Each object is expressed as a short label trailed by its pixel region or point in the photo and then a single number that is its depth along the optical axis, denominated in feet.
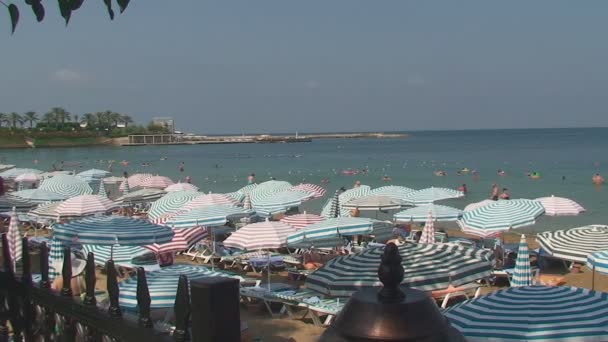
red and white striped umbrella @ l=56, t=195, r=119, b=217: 50.93
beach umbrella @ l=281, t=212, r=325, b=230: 46.66
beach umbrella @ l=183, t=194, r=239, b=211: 54.44
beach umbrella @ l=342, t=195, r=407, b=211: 56.34
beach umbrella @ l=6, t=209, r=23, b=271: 36.88
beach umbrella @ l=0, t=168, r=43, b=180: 105.60
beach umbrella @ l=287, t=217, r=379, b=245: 39.86
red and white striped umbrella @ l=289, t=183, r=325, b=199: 71.03
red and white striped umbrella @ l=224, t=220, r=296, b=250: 38.22
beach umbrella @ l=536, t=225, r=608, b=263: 33.83
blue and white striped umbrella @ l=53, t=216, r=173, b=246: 33.60
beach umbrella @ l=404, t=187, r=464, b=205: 60.70
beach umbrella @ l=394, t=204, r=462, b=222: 50.03
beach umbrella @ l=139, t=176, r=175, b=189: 93.71
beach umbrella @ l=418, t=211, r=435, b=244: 40.99
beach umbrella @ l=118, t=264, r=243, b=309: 23.63
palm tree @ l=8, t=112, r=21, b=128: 389.60
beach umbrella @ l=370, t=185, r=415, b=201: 62.59
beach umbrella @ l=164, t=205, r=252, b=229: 45.19
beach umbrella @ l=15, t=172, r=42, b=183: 98.68
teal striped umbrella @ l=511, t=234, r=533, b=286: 27.35
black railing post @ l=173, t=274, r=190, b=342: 4.38
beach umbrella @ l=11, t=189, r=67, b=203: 63.25
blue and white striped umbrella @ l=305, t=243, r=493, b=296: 24.66
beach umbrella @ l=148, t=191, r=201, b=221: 57.52
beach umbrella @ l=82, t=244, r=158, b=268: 41.65
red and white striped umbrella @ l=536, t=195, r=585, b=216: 54.39
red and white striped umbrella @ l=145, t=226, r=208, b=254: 43.60
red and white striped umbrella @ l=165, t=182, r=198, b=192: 81.43
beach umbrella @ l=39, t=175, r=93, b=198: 68.54
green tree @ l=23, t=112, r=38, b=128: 400.49
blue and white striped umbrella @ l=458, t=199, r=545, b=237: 43.29
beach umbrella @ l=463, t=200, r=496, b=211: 52.68
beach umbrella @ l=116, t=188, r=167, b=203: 72.31
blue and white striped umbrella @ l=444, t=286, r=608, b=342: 16.80
